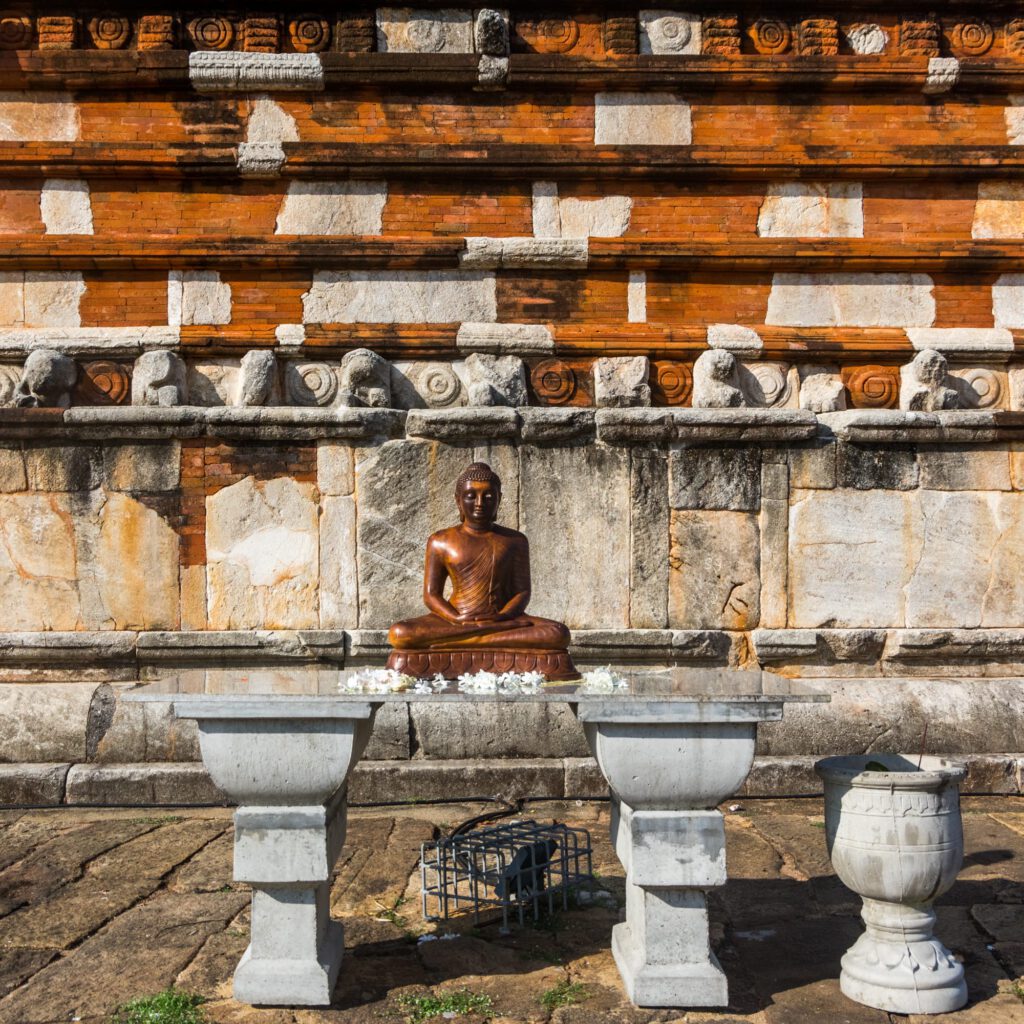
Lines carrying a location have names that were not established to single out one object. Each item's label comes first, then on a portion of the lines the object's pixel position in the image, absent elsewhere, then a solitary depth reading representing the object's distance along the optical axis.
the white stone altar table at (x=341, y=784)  3.68
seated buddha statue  4.63
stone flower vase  3.59
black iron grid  4.44
